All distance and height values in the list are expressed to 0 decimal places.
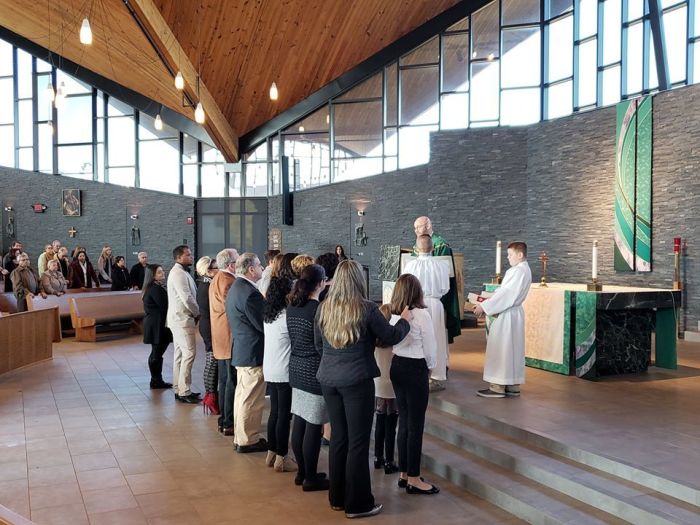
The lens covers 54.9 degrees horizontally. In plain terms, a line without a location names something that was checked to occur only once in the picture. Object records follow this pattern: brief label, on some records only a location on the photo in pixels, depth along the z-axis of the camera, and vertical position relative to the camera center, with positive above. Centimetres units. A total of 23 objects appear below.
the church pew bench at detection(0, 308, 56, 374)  838 -122
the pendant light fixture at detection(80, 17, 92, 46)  666 +212
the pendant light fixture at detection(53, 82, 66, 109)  909 +206
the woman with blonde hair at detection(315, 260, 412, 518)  380 -69
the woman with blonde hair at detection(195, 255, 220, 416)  621 -99
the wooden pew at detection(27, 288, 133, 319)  1089 -93
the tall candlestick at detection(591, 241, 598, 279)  708 -19
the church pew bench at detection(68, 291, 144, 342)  1126 -112
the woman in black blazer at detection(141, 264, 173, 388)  747 -88
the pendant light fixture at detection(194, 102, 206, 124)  923 +181
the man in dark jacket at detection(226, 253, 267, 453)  505 -79
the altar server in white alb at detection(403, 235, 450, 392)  596 -32
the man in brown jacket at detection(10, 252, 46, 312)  1080 -60
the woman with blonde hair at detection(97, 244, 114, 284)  1568 -49
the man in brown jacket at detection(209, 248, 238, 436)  569 -67
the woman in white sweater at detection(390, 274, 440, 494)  418 -73
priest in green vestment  637 -55
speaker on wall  1755 +123
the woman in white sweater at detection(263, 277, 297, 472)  466 -85
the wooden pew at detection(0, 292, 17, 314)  1073 -93
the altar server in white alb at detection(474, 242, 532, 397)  584 -73
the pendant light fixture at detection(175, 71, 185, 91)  898 +220
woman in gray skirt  420 -76
